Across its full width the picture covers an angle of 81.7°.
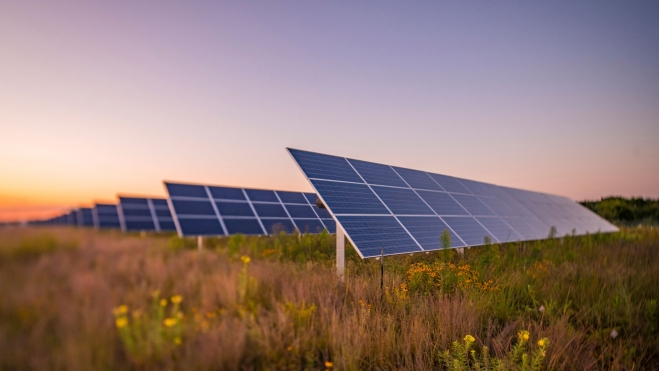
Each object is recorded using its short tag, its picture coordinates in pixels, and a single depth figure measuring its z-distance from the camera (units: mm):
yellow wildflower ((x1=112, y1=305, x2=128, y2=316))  3082
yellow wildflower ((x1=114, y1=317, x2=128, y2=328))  3039
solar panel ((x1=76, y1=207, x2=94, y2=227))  17366
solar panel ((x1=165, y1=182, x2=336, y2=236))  12211
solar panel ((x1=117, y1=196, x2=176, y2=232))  17398
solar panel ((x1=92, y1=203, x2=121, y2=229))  18006
